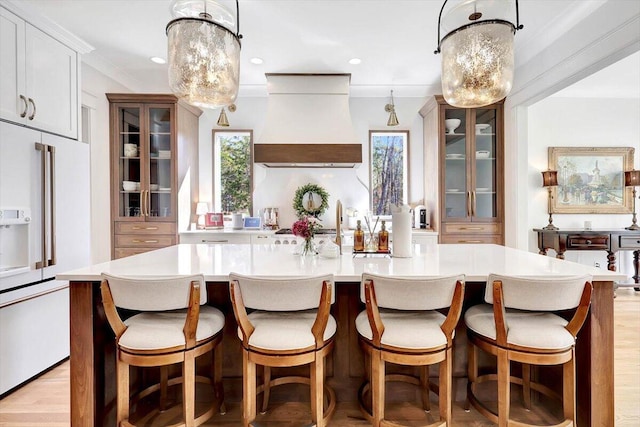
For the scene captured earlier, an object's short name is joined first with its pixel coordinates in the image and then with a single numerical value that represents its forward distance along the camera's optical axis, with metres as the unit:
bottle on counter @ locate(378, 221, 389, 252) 2.27
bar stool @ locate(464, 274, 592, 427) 1.49
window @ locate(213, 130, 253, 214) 4.55
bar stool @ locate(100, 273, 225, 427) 1.50
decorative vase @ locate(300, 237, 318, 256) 2.21
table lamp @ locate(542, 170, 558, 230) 4.29
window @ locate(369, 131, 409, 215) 4.59
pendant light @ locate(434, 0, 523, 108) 1.64
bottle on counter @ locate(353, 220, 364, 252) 2.30
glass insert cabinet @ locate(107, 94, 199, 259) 3.86
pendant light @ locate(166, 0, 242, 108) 1.67
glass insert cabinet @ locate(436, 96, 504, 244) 4.00
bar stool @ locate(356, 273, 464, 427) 1.49
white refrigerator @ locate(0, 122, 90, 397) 2.14
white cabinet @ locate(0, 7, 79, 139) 2.18
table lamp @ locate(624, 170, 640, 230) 4.20
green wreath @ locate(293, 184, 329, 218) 4.37
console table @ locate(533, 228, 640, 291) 4.09
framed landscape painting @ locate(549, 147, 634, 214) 4.52
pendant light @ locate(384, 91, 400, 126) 3.81
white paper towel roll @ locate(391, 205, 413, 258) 2.13
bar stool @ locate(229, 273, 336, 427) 1.48
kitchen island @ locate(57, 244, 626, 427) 1.65
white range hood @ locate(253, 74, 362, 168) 3.56
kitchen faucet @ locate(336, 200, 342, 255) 2.25
